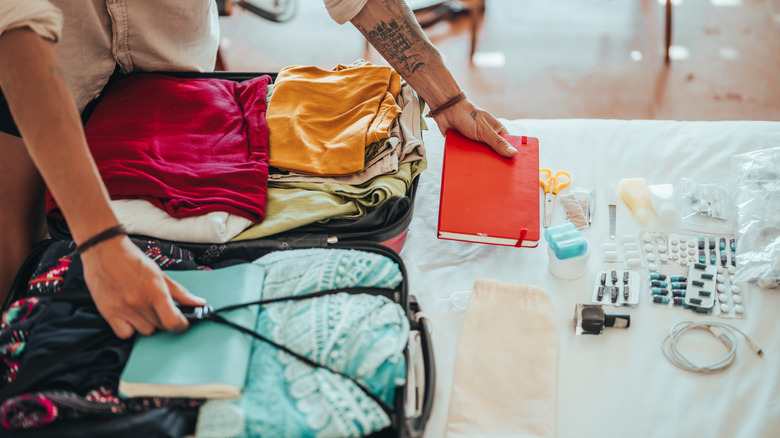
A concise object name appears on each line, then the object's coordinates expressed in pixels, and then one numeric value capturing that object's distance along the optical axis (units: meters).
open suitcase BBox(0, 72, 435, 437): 0.80
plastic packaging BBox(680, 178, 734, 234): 1.15
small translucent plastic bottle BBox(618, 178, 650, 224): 1.18
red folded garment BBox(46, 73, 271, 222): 1.05
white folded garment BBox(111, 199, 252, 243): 1.02
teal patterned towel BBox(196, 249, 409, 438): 0.76
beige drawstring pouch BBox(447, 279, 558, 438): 0.91
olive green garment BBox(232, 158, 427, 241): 1.06
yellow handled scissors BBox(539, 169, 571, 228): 1.20
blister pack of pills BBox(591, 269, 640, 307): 1.06
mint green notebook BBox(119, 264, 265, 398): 0.77
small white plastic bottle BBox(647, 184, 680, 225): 1.16
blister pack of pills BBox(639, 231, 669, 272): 1.11
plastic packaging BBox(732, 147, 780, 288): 1.04
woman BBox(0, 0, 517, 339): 0.81
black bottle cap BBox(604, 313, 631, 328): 1.01
